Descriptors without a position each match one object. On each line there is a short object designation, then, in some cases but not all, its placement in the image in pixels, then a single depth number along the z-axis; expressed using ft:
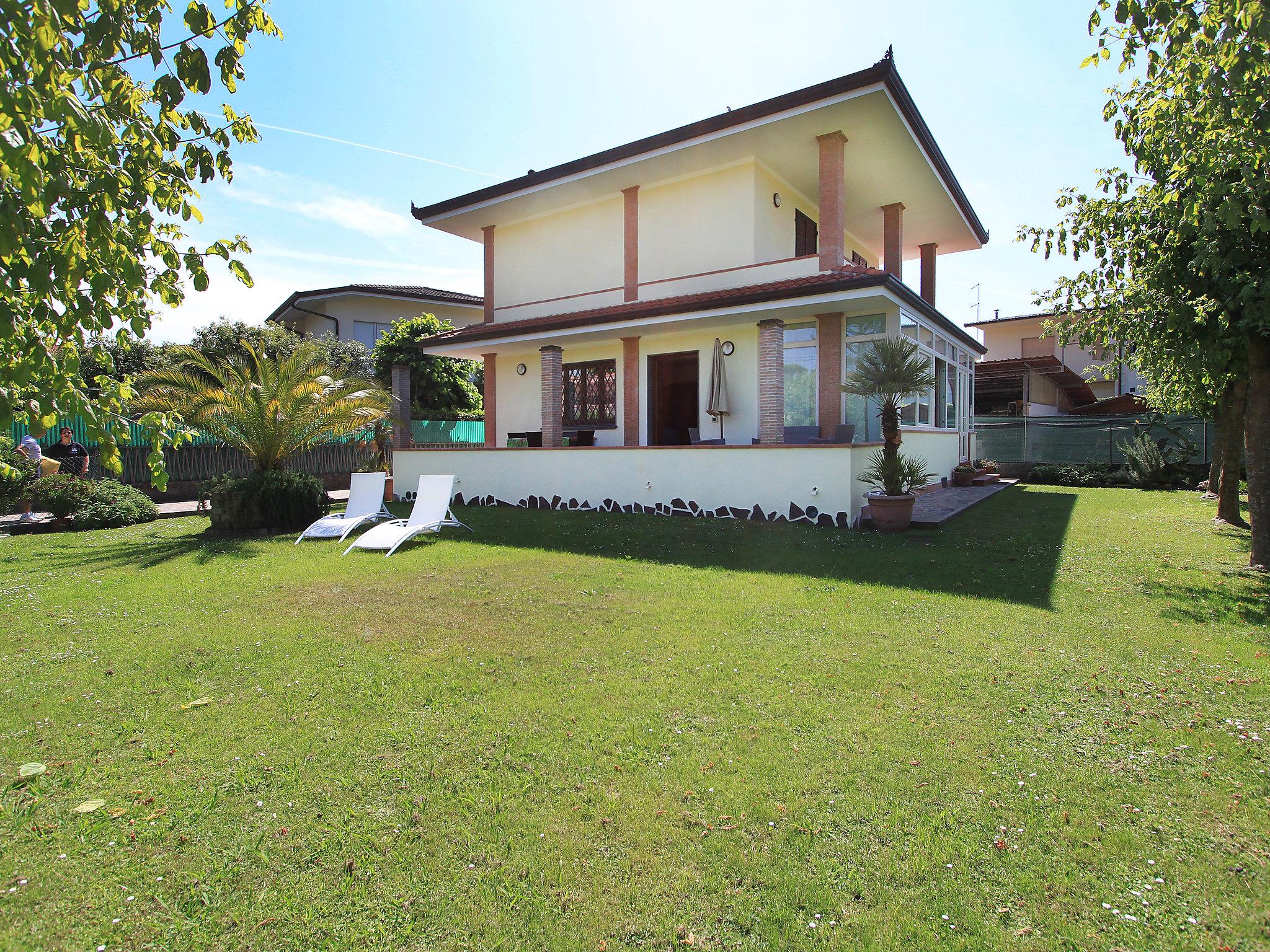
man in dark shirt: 47.96
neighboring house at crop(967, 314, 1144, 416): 77.51
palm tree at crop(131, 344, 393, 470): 39.75
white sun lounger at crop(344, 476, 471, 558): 32.04
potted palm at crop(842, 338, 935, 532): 34.12
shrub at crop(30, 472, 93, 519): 41.60
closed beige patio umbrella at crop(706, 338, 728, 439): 47.62
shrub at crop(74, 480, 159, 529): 41.83
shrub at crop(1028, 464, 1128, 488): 62.49
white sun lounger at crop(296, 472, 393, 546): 36.14
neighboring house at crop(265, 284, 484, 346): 96.02
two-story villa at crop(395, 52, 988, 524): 39.37
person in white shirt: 42.39
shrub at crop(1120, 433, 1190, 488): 59.47
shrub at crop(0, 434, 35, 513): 42.34
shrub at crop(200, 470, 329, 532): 38.50
